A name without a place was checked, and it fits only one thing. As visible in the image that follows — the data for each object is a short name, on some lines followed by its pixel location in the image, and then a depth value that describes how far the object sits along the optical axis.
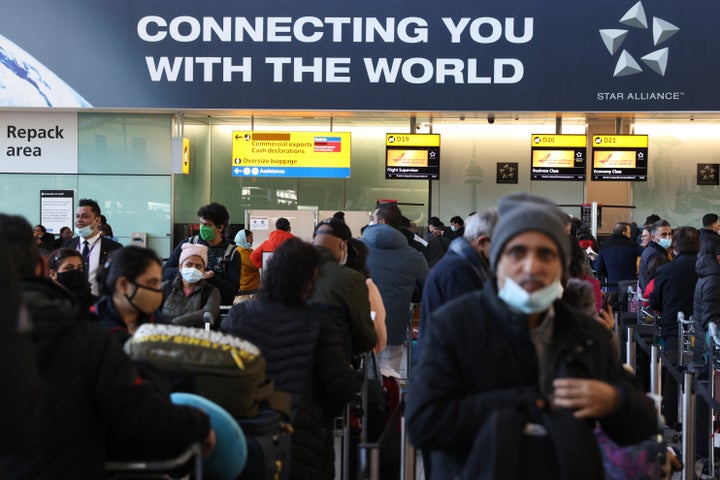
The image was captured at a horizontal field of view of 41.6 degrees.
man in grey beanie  2.57
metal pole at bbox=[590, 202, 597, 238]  16.46
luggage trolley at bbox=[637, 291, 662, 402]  6.44
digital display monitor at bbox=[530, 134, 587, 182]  18.62
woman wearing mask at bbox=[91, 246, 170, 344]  4.18
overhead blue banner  17.75
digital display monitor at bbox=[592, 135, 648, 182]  18.61
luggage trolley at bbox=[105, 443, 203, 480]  2.99
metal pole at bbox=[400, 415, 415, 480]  4.55
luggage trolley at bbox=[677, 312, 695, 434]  9.09
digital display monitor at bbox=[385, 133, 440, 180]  18.86
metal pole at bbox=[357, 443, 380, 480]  3.54
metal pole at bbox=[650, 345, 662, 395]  6.41
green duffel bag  3.43
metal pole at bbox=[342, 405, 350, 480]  5.43
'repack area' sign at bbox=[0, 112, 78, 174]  19.05
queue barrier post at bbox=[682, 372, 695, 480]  5.80
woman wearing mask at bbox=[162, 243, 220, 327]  6.88
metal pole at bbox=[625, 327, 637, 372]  8.34
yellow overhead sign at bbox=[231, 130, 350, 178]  19.03
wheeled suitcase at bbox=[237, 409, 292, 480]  3.54
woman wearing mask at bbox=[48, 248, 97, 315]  5.71
